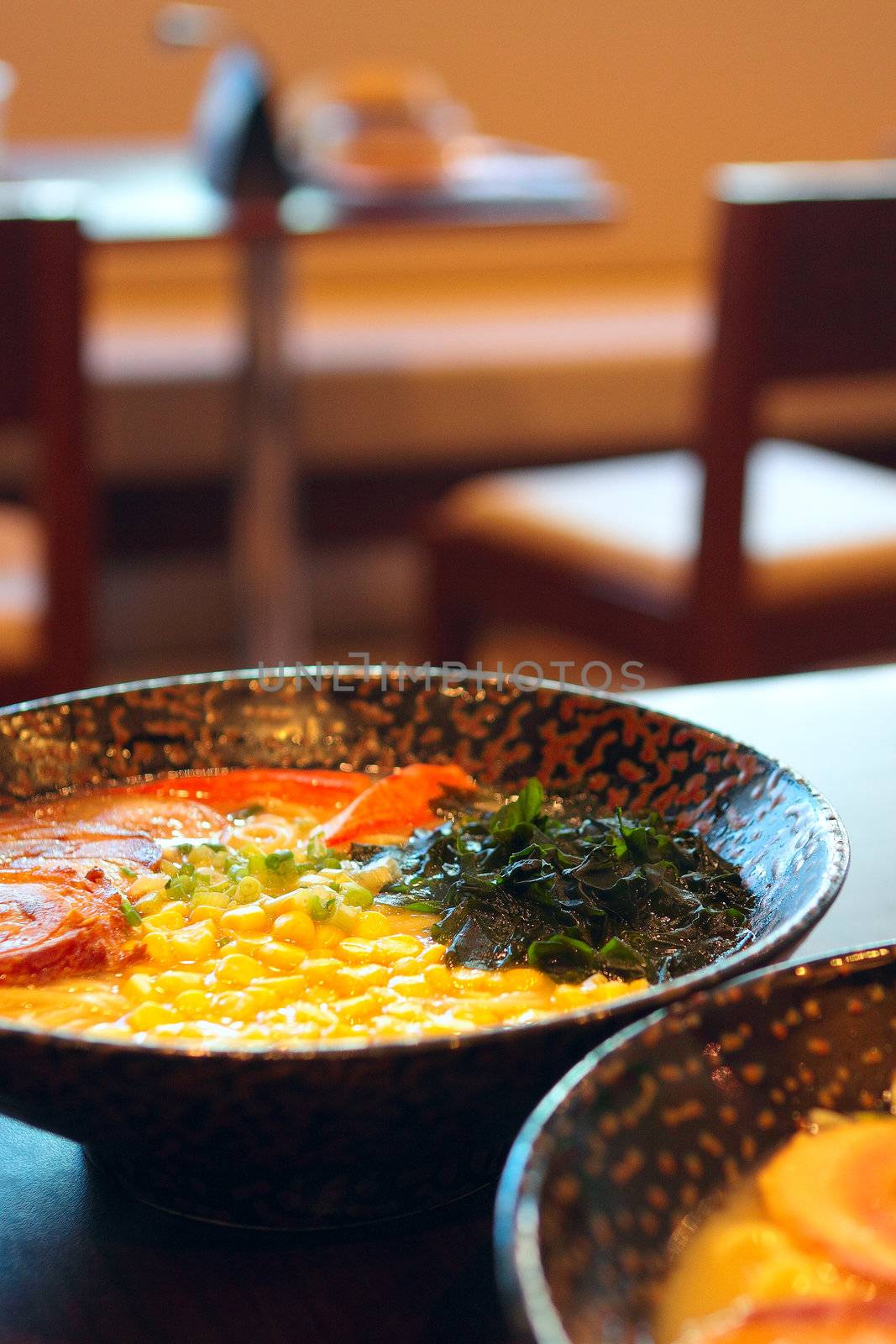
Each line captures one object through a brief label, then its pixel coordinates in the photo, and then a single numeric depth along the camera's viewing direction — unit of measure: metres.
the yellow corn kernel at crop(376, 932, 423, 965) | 0.81
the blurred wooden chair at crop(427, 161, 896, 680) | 1.91
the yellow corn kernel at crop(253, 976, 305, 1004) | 0.78
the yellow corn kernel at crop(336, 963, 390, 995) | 0.79
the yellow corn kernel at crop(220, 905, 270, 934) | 0.82
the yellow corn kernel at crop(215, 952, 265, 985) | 0.79
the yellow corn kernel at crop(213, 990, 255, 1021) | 0.77
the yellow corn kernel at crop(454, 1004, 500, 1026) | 0.77
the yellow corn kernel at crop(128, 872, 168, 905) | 0.85
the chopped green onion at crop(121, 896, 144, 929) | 0.82
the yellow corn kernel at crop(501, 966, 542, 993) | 0.79
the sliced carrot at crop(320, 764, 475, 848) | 0.91
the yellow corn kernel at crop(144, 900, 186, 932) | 0.82
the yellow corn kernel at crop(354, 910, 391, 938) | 0.82
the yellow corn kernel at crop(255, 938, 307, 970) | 0.80
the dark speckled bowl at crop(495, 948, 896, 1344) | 0.65
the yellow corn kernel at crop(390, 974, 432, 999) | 0.79
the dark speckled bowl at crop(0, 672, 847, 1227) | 0.70
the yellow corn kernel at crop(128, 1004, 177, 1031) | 0.76
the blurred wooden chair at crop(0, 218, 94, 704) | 1.70
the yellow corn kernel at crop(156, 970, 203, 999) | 0.78
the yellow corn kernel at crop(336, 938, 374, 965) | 0.80
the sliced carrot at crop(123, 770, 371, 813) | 0.94
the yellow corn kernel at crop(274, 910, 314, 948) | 0.81
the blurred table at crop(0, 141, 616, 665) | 2.74
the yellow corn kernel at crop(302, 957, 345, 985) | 0.79
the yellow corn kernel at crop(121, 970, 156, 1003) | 0.78
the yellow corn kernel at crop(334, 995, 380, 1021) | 0.77
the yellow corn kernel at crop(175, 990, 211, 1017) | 0.77
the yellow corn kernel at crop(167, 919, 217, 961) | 0.80
